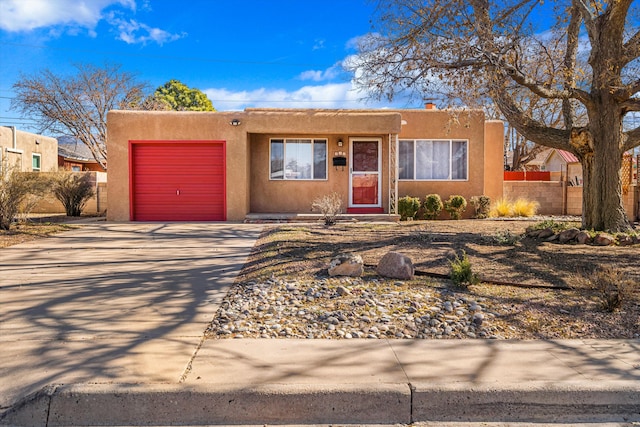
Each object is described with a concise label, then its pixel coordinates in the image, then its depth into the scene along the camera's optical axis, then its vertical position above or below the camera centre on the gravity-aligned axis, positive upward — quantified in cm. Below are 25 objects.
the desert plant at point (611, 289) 559 -107
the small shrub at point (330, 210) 1446 -40
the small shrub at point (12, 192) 1242 +10
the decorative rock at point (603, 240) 957 -84
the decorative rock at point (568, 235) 992 -78
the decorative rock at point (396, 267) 697 -100
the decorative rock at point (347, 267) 708 -101
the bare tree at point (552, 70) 977 +258
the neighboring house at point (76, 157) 3484 +279
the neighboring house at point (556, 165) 2142 +239
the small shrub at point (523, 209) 1777 -47
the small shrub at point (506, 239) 967 -85
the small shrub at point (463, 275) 647 -104
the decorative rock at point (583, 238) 970 -82
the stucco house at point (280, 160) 1617 +122
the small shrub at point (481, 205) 1764 -32
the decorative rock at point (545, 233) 1035 -78
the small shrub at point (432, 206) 1727 -35
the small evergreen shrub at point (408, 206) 1694 -34
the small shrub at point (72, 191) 1820 +18
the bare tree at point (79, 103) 2819 +533
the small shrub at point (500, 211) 1786 -54
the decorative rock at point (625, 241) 967 -87
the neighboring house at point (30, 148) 2488 +262
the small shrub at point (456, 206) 1738 -35
